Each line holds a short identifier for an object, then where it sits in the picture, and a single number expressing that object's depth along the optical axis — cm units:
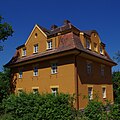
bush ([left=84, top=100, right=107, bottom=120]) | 995
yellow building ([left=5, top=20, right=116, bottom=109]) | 2230
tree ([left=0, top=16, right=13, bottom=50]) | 2939
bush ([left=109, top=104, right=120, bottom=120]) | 961
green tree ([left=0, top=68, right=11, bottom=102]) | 3003
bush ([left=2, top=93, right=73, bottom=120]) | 1215
